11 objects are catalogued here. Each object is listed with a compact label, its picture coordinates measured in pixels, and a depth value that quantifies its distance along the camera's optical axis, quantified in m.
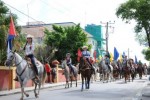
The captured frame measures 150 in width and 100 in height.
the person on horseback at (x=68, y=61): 27.81
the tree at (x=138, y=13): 22.66
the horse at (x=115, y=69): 45.45
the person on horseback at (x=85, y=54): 22.97
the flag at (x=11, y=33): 25.22
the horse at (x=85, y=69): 23.16
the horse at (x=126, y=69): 36.81
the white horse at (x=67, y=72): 28.42
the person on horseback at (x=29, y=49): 17.58
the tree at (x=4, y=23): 27.61
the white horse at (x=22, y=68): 17.10
